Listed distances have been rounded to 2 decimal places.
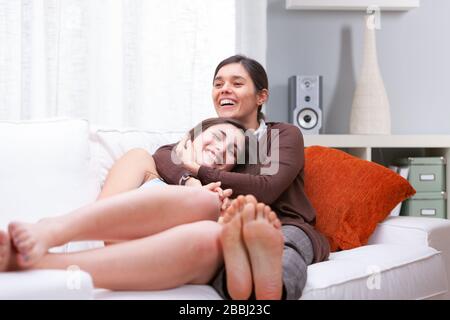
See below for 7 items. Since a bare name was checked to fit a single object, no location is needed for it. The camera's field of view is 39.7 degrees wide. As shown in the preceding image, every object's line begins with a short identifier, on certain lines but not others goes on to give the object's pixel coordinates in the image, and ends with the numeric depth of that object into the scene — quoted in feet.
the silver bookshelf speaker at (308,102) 10.55
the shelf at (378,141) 10.07
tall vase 10.33
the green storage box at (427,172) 10.41
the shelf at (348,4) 10.79
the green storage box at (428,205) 10.32
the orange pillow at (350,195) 6.59
